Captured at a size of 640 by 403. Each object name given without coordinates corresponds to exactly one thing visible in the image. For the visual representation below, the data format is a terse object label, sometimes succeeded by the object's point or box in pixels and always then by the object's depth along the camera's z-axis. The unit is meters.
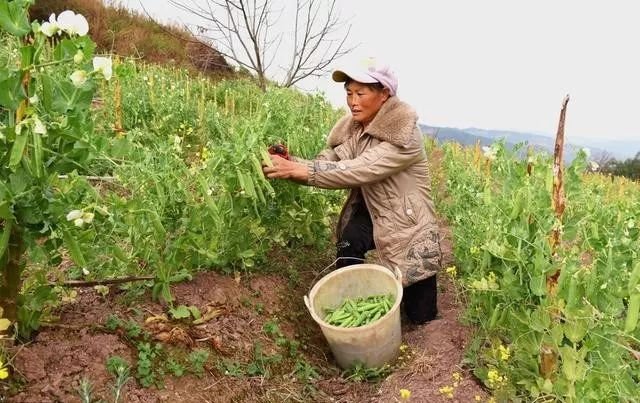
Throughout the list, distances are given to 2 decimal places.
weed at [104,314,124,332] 2.17
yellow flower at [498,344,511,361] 2.32
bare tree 10.25
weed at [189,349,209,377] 2.24
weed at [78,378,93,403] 1.71
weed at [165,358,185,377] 2.17
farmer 2.88
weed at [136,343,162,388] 2.06
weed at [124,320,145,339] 2.19
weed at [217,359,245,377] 2.36
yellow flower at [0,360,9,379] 1.51
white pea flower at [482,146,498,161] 2.32
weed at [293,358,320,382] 2.63
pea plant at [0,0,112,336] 1.46
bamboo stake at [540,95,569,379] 2.08
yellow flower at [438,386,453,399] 2.38
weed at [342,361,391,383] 2.73
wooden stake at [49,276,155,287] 2.11
